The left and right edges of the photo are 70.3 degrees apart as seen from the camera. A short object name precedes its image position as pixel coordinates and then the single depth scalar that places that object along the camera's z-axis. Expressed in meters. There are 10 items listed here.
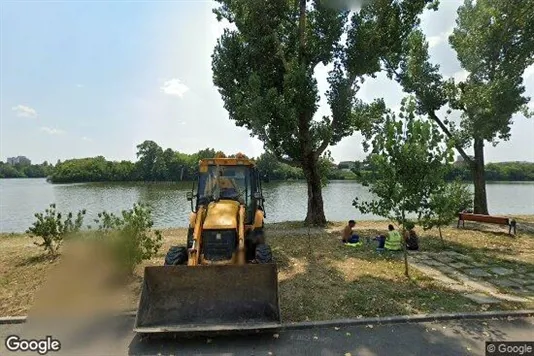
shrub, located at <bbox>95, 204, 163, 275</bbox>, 9.84
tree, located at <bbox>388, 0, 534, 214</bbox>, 19.03
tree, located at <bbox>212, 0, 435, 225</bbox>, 15.96
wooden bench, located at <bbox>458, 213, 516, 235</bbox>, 16.30
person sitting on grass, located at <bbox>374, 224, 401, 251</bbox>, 13.14
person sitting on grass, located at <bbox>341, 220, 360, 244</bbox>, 14.41
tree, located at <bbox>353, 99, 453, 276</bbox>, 9.20
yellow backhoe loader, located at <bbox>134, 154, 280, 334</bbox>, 6.64
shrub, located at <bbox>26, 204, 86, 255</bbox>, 11.72
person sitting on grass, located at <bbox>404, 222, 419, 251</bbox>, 13.45
